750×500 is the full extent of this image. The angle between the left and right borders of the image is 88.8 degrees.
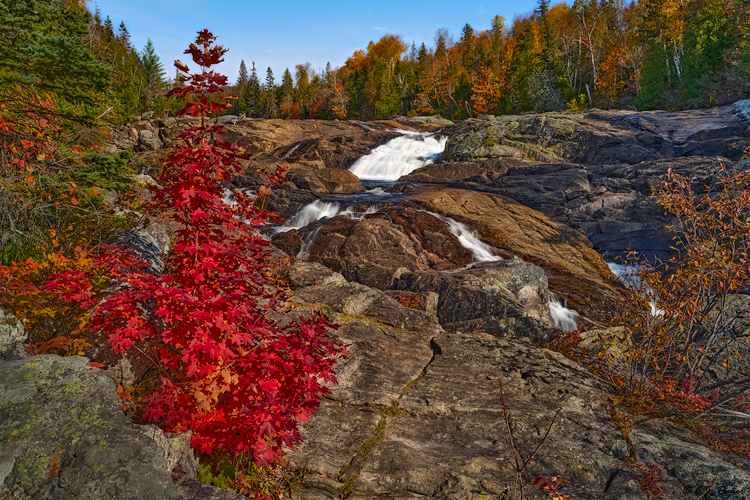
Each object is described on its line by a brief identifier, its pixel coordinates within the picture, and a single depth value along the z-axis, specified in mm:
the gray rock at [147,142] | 35031
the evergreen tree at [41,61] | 5824
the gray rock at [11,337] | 3534
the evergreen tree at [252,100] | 68062
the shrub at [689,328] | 4789
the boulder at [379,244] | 11844
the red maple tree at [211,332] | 2996
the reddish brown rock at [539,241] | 11573
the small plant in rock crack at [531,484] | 3222
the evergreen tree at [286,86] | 71312
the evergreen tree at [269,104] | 67000
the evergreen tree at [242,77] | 91506
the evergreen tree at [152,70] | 67688
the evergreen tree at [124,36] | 73112
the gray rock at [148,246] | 6020
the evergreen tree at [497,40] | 57812
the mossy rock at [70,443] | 2332
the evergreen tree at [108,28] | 64312
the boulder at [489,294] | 7766
